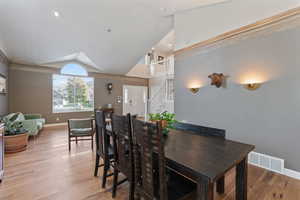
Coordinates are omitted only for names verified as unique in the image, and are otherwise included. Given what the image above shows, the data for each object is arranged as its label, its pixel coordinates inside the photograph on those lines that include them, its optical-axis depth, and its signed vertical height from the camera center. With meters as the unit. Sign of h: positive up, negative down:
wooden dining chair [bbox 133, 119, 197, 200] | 1.12 -0.63
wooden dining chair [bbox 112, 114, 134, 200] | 1.49 -0.57
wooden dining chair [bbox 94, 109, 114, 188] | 2.03 -0.64
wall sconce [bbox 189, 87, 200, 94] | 3.96 +0.23
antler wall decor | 3.36 +0.46
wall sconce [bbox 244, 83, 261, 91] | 2.80 +0.25
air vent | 2.51 -1.17
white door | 8.66 -0.05
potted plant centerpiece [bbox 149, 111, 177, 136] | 1.89 -0.28
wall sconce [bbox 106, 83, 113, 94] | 7.90 +0.64
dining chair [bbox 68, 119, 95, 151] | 3.69 -0.78
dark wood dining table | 1.00 -0.50
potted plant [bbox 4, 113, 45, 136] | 4.06 -0.73
